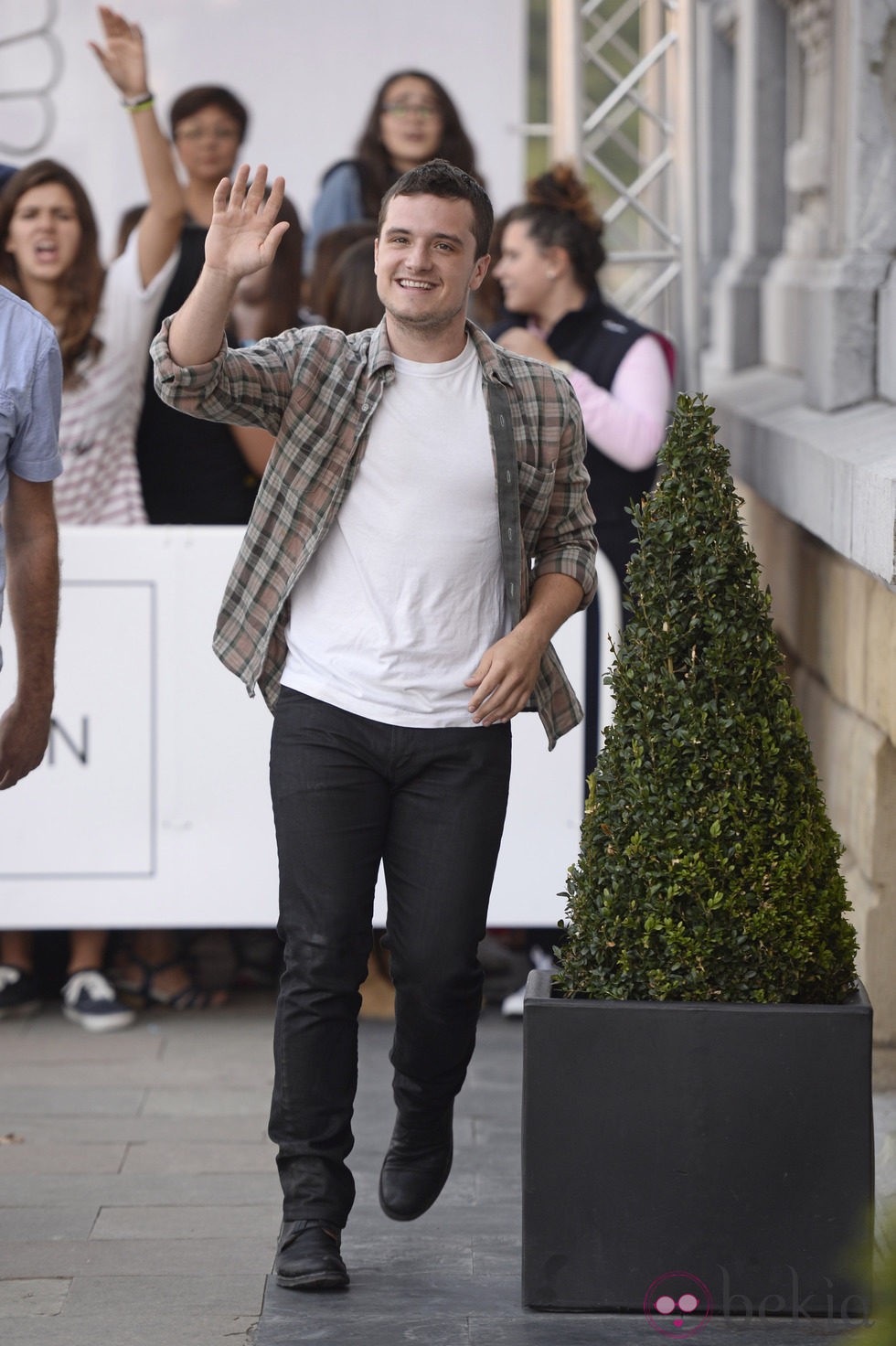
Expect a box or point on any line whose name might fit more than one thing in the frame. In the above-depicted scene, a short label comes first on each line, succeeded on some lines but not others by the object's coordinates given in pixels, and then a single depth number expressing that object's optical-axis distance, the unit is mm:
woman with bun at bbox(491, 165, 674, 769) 11602
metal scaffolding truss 13680
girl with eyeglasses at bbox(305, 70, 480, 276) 13859
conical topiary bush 6949
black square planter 6914
